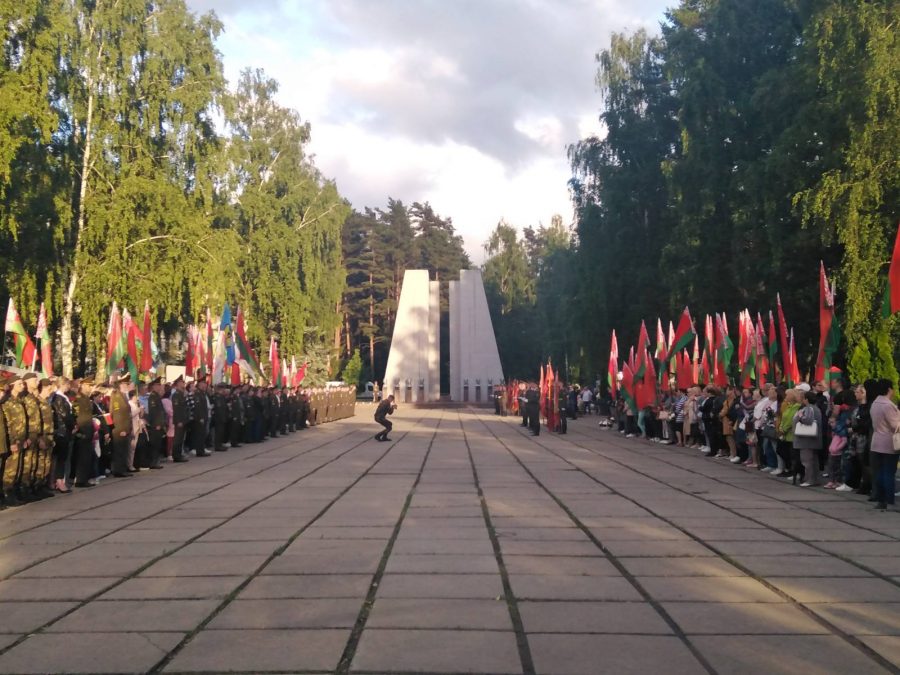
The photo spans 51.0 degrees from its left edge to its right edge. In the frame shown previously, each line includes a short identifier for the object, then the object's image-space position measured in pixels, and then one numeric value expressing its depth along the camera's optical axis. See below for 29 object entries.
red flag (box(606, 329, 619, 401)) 32.38
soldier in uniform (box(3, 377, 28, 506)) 12.13
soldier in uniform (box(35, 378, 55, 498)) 12.90
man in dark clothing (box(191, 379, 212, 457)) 21.34
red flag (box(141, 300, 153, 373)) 22.06
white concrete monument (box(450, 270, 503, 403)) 75.00
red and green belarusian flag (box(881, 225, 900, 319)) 13.27
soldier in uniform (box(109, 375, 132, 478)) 16.03
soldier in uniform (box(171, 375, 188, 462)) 19.56
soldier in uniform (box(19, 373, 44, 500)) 12.53
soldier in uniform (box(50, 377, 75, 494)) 13.64
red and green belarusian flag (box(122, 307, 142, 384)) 20.92
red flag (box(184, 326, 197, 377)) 25.39
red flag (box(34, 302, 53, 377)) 21.17
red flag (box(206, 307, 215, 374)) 32.84
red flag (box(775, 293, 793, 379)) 19.14
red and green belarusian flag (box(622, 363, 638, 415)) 29.16
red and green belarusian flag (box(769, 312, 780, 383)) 20.39
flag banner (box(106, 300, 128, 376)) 20.30
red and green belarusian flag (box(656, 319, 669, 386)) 28.34
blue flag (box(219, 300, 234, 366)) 26.47
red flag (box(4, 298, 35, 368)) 20.05
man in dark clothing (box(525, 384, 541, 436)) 29.99
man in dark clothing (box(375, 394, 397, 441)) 26.58
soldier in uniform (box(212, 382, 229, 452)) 23.38
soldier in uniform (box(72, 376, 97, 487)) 14.63
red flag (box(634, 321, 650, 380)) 26.89
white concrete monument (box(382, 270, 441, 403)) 73.38
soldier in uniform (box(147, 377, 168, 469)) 17.97
